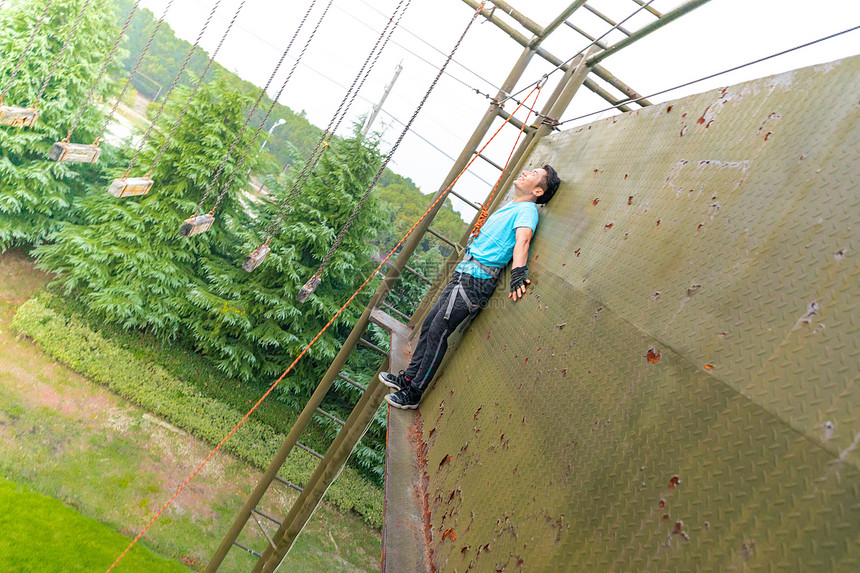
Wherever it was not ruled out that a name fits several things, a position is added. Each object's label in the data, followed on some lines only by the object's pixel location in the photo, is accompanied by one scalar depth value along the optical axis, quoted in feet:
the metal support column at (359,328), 16.60
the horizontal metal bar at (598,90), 14.72
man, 10.08
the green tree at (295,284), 39.09
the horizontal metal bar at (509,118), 15.93
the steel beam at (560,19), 12.76
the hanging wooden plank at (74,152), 16.52
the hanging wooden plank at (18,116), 16.31
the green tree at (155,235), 37.60
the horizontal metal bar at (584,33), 14.34
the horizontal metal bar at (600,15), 13.62
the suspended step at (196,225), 16.87
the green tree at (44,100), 35.37
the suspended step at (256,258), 17.29
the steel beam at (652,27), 9.61
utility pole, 43.08
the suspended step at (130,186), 16.70
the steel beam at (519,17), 15.83
